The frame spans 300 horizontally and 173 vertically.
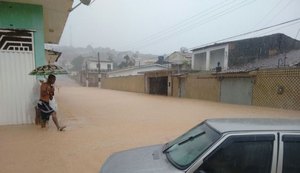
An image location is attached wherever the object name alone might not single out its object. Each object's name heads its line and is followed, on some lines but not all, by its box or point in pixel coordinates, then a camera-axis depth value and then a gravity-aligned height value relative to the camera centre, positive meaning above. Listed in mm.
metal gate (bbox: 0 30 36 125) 5848 -111
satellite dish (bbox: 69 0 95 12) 6384 +2598
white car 1787 -766
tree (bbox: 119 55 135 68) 49157 +3416
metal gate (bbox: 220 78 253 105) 12589 -1065
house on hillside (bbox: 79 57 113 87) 44260 +597
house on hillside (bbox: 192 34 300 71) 20879 +3285
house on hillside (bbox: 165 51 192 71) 33716 +3454
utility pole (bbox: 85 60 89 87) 43569 -719
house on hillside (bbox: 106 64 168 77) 33490 +1235
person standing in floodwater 5485 -704
